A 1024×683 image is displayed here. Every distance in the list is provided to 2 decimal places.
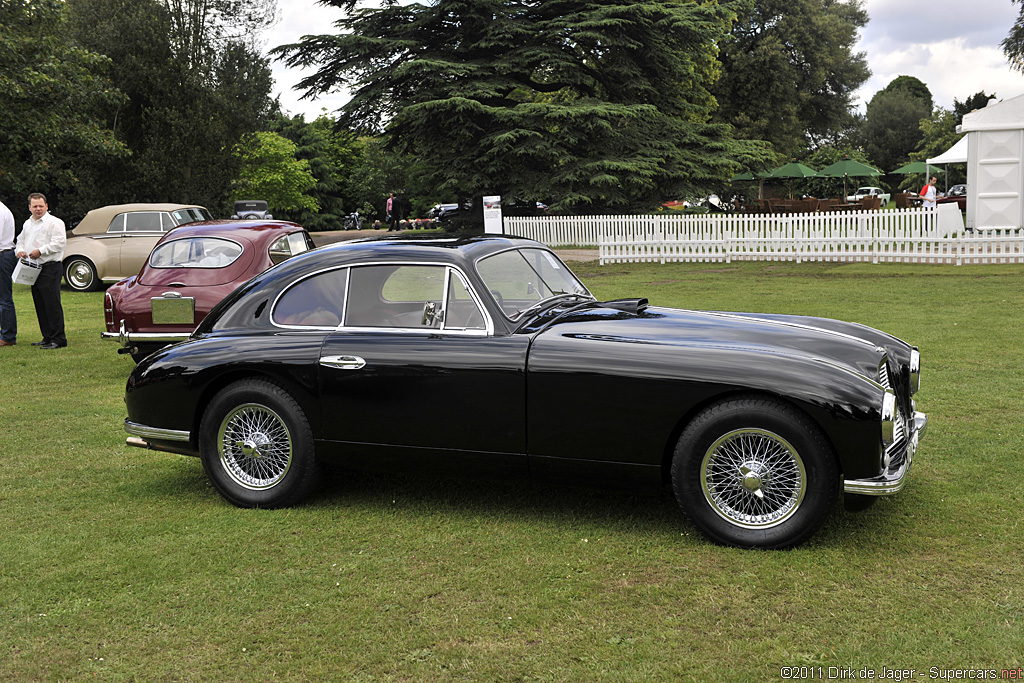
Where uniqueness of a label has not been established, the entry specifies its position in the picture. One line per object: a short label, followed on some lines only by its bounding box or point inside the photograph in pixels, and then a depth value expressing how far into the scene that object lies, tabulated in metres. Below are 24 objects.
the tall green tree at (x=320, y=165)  61.88
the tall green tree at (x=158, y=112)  30.89
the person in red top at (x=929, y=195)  29.17
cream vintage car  19.59
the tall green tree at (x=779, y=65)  52.00
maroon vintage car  9.55
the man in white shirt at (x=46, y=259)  11.36
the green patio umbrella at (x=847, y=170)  45.44
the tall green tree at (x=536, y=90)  32.09
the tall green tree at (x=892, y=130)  83.38
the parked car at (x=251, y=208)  44.04
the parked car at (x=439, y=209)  52.19
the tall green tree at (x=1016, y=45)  44.50
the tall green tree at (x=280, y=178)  55.34
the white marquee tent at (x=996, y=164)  22.55
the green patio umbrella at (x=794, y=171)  45.69
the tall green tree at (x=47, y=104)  22.91
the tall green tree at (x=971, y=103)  73.81
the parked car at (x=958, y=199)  36.03
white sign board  23.85
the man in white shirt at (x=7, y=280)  11.73
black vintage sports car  4.35
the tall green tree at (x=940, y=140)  64.69
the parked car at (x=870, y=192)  58.61
